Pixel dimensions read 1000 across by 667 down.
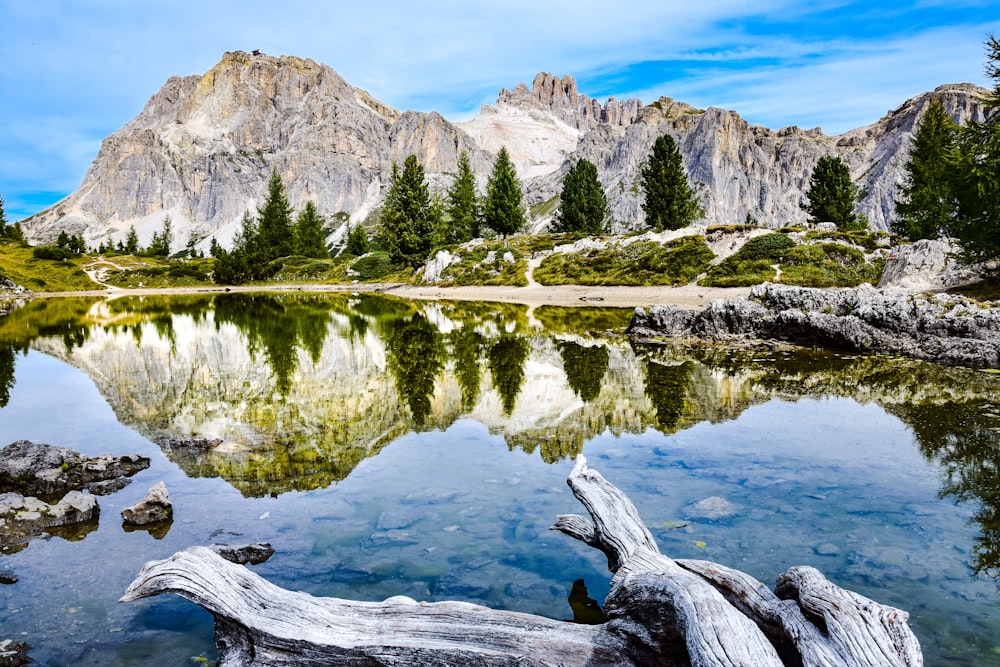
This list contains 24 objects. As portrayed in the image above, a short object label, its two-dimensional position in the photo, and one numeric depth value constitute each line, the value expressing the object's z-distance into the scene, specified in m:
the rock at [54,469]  9.18
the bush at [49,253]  94.50
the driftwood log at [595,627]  3.53
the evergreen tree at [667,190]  77.31
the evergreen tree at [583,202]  92.31
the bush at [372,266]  91.50
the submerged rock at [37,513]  7.68
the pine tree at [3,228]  114.06
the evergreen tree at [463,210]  97.44
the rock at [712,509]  7.65
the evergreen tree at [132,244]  131.21
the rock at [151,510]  7.87
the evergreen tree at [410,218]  79.00
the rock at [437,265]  71.81
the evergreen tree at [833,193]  77.19
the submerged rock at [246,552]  6.65
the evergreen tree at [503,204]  85.31
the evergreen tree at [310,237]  116.94
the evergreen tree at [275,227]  113.38
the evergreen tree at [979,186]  22.78
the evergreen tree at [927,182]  26.72
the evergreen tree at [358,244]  112.06
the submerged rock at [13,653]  5.01
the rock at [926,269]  27.62
